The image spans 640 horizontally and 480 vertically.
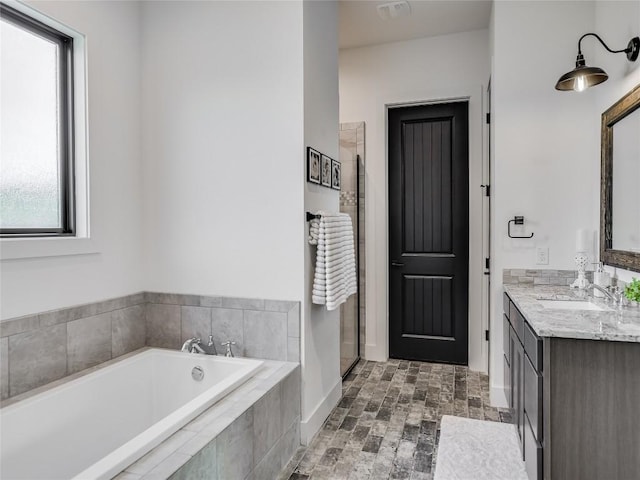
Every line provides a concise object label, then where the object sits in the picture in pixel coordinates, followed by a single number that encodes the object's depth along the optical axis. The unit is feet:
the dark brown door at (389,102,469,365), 12.58
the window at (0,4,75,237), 6.64
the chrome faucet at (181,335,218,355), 8.41
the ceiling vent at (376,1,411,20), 10.70
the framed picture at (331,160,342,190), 9.68
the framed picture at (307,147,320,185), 8.14
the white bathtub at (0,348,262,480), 5.61
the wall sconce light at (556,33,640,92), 7.54
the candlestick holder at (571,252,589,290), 8.80
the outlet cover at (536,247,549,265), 9.59
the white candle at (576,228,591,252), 8.99
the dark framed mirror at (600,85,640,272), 7.27
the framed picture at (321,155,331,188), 8.99
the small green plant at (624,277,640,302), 6.15
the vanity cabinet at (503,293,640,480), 5.50
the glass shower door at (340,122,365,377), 12.30
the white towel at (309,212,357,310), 8.12
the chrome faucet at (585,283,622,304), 7.03
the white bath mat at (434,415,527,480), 7.16
